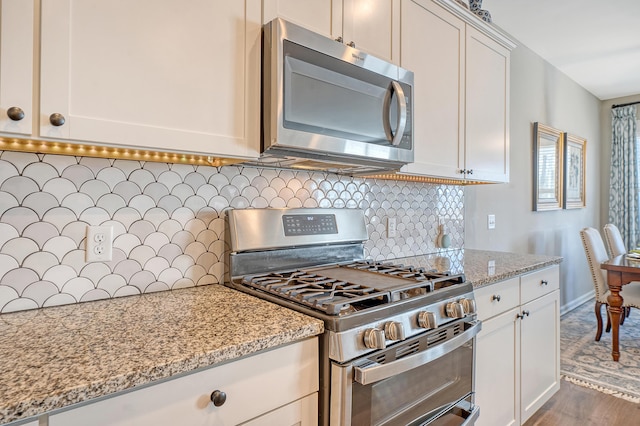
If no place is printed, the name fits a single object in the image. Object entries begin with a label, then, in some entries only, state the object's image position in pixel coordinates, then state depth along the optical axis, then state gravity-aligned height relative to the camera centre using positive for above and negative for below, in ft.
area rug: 8.21 -3.54
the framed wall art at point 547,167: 11.61 +1.57
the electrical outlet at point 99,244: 3.84 -0.31
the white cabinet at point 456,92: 5.95 +2.21
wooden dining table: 9.08 -1.62
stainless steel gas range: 3.30 -0.96
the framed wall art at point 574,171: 13.21 +1.65
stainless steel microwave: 3.98 +1.30
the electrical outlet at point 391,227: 6.91 -0.21
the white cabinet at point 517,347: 5.52 -2.13
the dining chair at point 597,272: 10.31 -1.50
